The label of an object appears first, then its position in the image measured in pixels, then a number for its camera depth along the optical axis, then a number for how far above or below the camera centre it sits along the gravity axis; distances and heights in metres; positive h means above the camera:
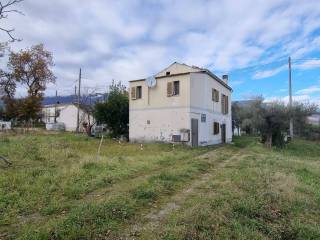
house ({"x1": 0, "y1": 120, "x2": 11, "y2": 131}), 27.85 +0.61
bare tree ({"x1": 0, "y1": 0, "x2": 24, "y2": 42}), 7.41 +4.06
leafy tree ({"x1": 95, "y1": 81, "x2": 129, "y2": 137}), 20.98 +1.58
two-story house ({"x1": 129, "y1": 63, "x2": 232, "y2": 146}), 16.76 +1.83
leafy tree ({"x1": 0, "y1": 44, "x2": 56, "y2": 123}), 31.49 +7.12
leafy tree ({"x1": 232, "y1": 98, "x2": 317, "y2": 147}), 19.23 +1.12
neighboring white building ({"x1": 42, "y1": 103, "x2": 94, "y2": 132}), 36.71 +2.31
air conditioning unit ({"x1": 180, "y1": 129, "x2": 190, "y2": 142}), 16.45 -0.38
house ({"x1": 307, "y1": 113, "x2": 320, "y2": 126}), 31.24 +1.25
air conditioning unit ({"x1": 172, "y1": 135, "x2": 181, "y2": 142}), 16.59 -0.60
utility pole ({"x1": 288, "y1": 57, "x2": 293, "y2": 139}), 23.94 +4.02
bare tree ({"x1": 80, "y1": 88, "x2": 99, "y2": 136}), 28.61 +3.33
